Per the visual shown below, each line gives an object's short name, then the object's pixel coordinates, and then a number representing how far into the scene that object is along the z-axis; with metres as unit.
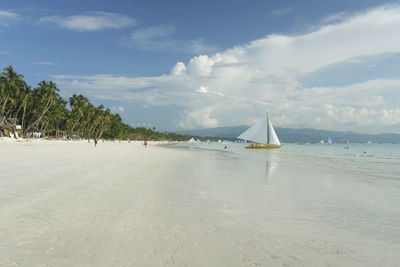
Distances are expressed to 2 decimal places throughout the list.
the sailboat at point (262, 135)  72.38
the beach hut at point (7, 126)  58.91
